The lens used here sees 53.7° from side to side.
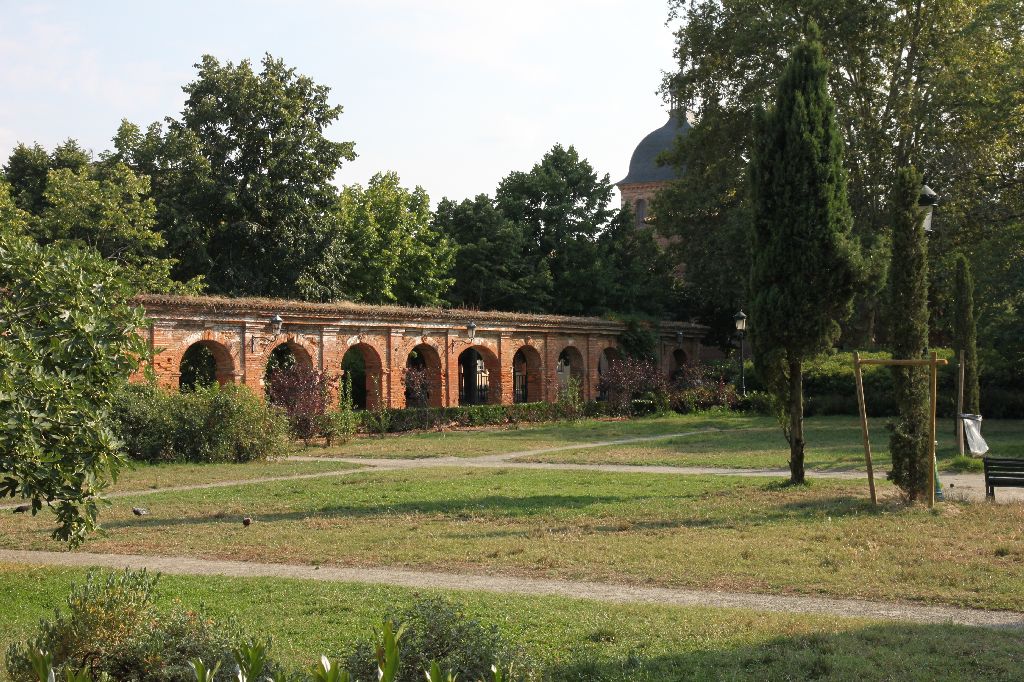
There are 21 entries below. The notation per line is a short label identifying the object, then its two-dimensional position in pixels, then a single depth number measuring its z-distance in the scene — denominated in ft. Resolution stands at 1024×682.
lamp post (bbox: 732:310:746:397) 110.83
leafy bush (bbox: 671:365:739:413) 119.14
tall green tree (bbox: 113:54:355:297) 111.14
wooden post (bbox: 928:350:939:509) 40.09
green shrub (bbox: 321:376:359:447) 81.05
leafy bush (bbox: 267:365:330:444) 80.02
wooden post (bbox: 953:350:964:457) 57.80
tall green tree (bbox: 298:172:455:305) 125.70
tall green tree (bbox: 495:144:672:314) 151.23
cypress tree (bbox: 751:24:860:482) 47.32
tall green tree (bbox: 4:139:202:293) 99.86
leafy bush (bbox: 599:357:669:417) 117.80
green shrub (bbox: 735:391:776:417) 115.14
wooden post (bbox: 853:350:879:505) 40.73
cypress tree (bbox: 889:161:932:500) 43.01
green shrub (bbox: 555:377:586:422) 111.96
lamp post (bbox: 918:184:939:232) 44.52
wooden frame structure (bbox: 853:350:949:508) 40.16
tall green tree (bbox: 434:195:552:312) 148.87
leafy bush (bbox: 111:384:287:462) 66.90
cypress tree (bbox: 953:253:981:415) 66.90
